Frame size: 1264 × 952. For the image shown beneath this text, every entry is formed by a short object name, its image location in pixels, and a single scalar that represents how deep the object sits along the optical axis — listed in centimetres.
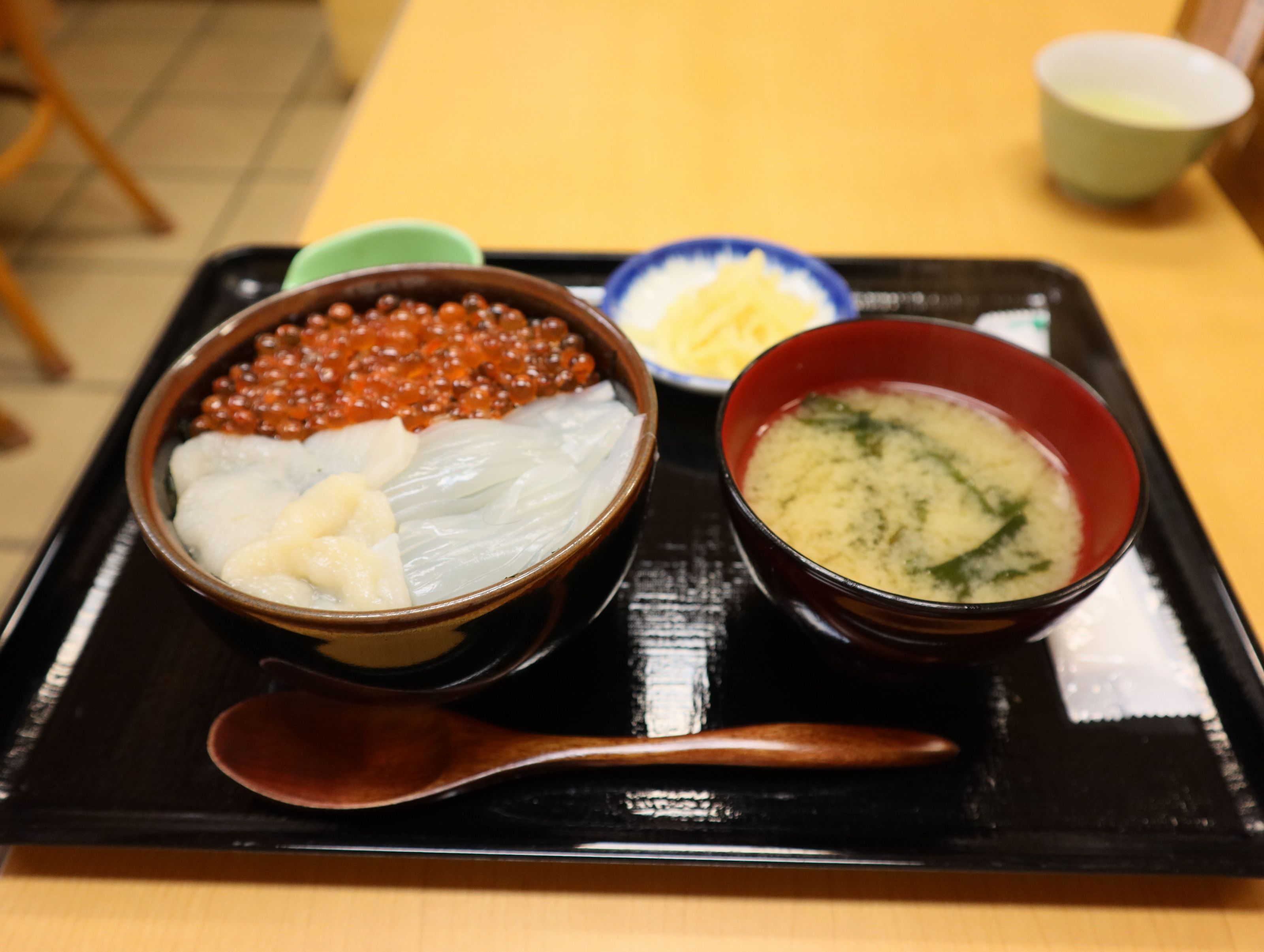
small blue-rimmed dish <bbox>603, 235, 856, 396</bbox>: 39
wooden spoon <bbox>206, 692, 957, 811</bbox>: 25
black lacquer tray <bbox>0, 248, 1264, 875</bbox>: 24
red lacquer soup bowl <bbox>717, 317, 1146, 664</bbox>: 22
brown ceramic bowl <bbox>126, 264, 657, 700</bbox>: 21
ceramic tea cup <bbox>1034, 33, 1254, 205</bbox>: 44
